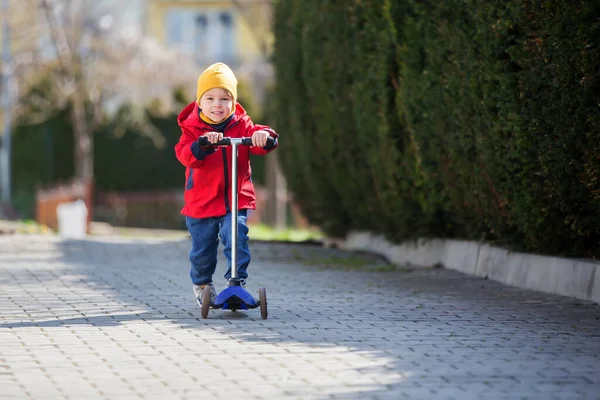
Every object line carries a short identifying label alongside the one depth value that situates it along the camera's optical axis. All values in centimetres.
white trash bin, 4096
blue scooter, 1335
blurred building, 10005
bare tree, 5700
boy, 1380
